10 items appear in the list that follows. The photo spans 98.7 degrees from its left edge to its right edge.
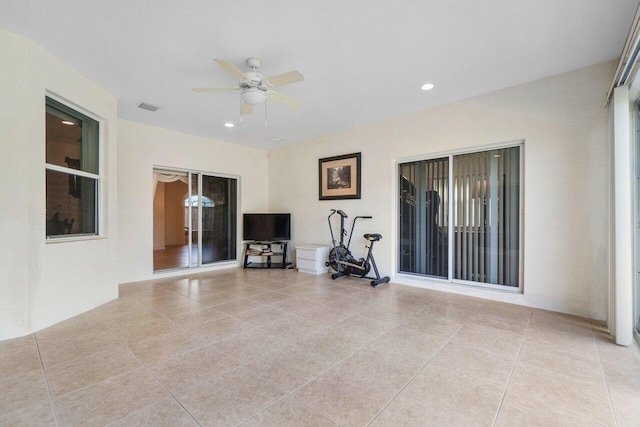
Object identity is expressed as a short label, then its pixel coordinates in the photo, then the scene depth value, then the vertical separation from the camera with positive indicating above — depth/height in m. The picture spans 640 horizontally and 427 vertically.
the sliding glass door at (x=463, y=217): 3.98 -0.06
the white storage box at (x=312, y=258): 5.85 -0.98
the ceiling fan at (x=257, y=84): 2.79 +1.41
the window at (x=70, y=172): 3.23 +0.52
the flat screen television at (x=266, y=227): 6.68 -0.34
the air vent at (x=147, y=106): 4.34 +1.72
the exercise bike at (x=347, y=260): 5.13 -0.92
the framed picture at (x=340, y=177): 5.60 +0.78
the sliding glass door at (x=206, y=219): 6.06 -0.13
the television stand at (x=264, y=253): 6.63 -0.96
